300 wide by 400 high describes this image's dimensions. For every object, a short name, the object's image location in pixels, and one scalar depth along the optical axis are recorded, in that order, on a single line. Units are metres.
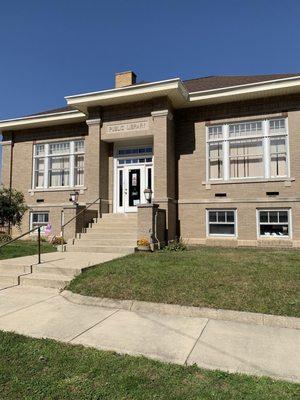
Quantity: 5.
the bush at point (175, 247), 12.78
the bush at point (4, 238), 16.11
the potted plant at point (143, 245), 11.93
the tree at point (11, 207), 15.77
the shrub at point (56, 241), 14.68
